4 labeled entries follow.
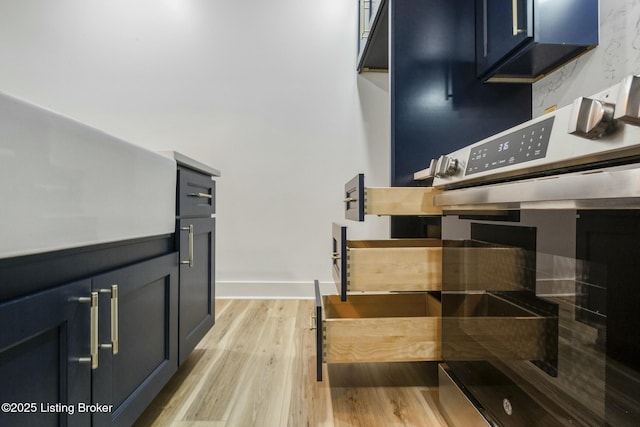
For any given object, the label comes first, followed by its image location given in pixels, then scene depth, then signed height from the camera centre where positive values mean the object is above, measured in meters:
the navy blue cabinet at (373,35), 1.74 +1.03
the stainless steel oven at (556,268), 0.44 -0.08
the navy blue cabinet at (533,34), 1.14 +0.64
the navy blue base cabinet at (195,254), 1.18 -0.15
